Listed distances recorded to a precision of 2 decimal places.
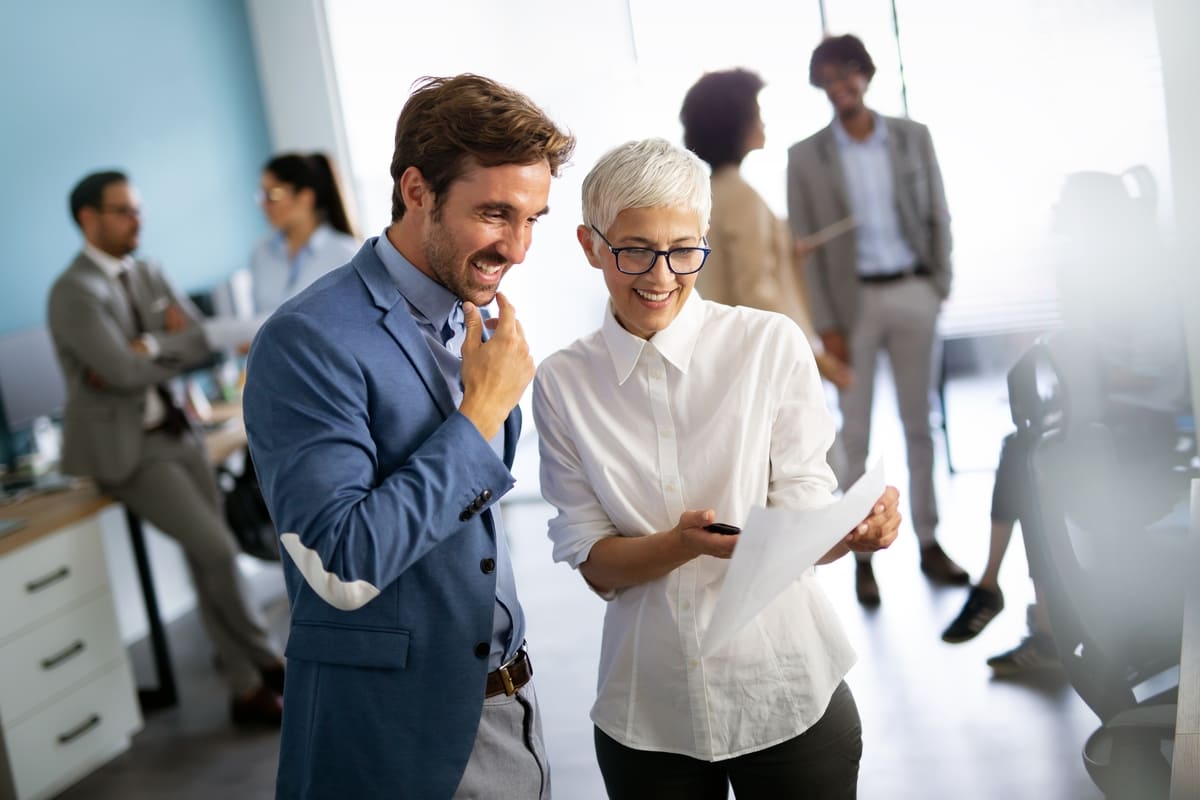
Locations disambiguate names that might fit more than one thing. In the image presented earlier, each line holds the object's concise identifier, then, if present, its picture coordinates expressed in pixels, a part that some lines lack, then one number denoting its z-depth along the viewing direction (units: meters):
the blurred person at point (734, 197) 3.48
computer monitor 4.01
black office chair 1.86
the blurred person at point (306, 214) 3.94
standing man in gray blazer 4.04
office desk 3.46
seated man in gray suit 3.64
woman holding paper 1.49
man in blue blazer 1.27
